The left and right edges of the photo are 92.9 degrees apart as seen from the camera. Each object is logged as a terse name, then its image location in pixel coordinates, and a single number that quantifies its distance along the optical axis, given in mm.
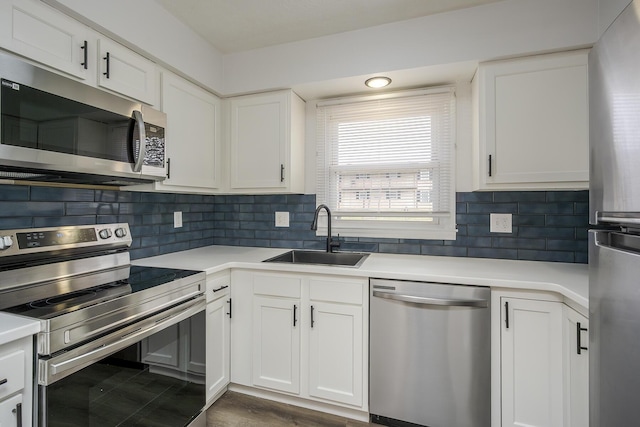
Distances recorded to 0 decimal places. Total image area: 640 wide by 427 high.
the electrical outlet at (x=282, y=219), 2566
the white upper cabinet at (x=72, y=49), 1188
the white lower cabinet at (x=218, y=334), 1804
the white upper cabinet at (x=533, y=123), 1664
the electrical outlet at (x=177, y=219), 2365
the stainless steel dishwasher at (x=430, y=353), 1560
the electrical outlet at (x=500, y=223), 2041
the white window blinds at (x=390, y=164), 2203
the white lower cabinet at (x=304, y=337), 1758
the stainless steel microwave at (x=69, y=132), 1104
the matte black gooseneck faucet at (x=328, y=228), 2225
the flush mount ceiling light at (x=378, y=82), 2061
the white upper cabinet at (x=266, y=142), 2244
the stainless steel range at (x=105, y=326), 1038
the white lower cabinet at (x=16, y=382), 900
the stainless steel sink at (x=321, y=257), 2229
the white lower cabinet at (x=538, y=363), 1396
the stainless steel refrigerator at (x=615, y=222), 667
